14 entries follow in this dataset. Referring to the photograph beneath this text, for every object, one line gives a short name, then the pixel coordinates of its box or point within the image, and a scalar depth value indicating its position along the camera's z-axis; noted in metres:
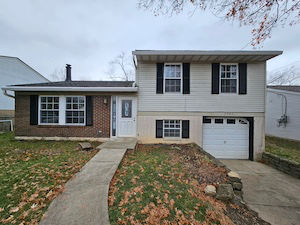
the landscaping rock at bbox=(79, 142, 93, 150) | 5.60
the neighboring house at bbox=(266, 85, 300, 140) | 9.68
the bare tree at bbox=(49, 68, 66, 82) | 26.22
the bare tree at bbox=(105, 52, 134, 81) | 20.86
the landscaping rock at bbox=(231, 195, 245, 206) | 3.10
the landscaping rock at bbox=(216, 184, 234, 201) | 3.01
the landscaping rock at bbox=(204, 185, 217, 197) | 3.06
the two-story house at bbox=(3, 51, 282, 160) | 6.88
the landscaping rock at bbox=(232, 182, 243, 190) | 3.65
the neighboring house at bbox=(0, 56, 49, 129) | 13.27
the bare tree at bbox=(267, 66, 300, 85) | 22.38
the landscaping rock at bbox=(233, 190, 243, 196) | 3.62
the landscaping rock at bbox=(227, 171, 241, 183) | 3.66
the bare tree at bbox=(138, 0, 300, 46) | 3.94
